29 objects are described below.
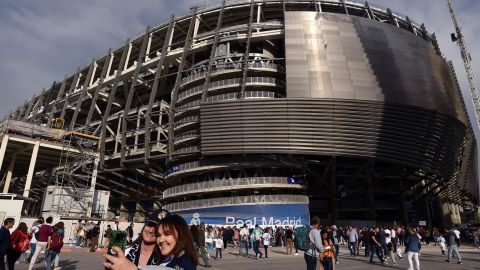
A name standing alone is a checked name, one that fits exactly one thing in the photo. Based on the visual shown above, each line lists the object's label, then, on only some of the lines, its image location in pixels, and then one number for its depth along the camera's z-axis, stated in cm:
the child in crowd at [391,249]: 1555
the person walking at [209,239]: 1773
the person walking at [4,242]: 746
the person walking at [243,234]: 1891
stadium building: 3669
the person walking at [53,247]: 923
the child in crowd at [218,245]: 1662
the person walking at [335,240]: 1732
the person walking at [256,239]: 1723
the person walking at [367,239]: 1880
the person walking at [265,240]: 1773
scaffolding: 3591
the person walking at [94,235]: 1834
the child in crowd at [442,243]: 1920
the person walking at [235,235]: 2541
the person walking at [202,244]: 1265
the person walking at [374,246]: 1540
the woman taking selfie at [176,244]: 252
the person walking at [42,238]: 974
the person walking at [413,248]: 1180
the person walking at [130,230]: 1340
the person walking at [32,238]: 1206
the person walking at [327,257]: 787
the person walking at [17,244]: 813
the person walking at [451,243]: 1569
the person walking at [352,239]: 1930
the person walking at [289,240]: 2038
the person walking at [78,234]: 2259
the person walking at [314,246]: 758
